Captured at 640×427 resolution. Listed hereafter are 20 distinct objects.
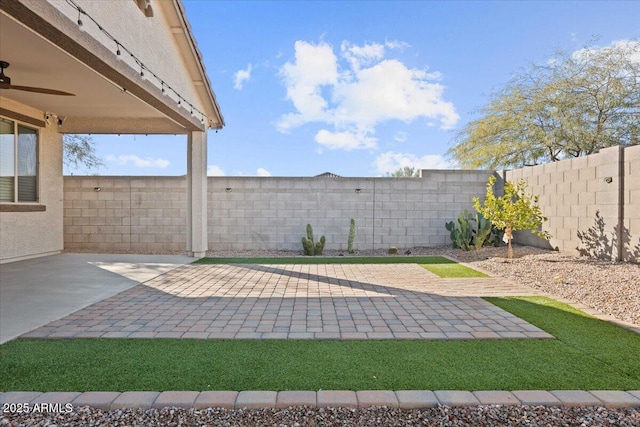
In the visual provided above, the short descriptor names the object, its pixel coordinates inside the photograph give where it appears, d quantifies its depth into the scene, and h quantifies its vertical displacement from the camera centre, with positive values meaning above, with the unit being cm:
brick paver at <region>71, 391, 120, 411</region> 260 -128
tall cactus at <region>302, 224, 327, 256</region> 1061 -90
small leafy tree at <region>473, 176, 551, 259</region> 872 -2
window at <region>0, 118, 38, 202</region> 885 +118
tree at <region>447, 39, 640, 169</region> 1390 +390
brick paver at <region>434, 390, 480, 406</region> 263 -128
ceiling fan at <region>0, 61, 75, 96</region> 563 +189
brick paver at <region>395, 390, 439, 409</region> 261 -128
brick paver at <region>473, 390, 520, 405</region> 264 -128
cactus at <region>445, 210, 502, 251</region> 1053 -57
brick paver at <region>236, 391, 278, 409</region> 260 -128
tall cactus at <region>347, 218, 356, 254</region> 1088 -62
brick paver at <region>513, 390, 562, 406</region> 264 -128
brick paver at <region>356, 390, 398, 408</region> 261 -128
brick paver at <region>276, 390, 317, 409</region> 261 -128
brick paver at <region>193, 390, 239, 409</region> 260 -128
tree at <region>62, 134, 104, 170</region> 1662 +256
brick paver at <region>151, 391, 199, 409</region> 260 -128
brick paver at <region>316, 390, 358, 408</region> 260 -128
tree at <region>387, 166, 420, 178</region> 2708 +285
